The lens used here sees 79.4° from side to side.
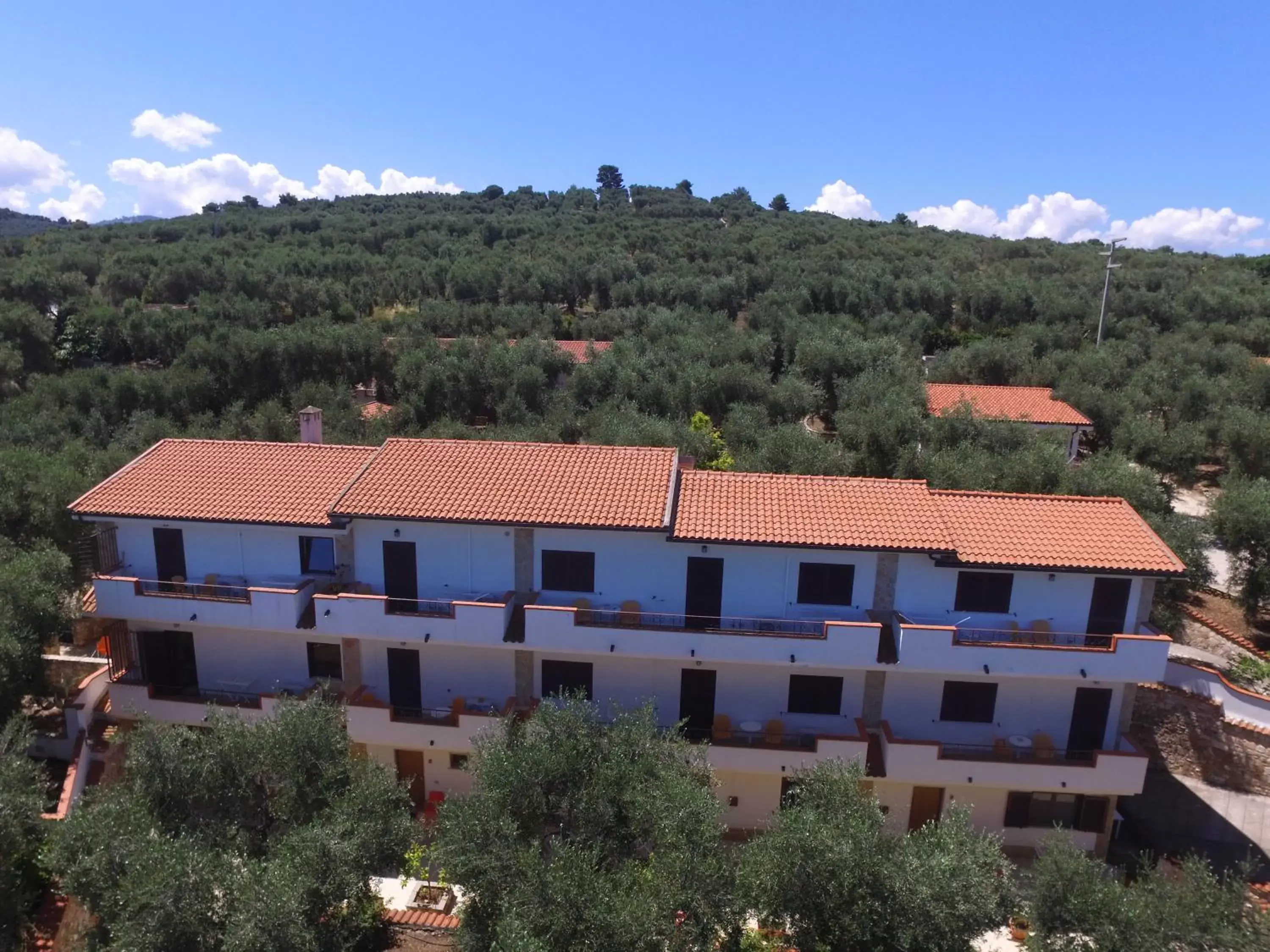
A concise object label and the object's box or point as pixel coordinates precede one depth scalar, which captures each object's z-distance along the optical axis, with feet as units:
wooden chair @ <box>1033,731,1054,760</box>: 53.11
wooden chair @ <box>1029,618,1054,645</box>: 52.54
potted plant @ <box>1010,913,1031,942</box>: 42.16
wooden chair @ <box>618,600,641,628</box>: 53.11
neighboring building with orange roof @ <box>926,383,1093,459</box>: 118.11
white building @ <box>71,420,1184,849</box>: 51.72
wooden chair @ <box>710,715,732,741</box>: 54.19
